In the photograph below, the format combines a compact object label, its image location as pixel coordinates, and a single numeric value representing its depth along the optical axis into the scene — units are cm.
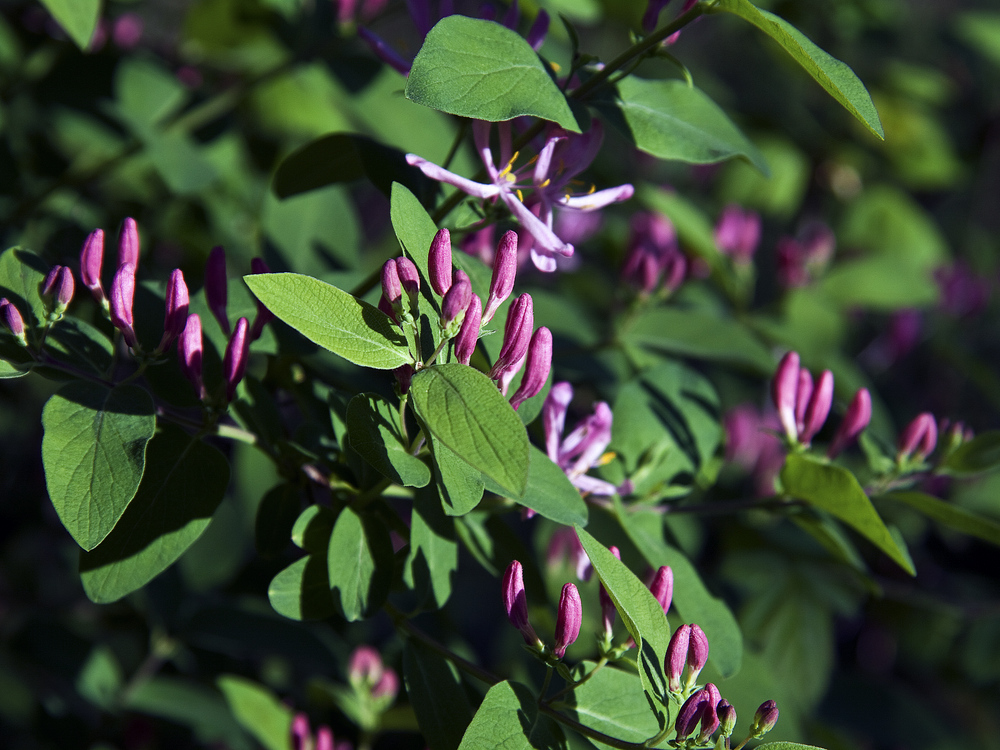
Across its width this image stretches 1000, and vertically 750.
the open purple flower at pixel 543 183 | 50
